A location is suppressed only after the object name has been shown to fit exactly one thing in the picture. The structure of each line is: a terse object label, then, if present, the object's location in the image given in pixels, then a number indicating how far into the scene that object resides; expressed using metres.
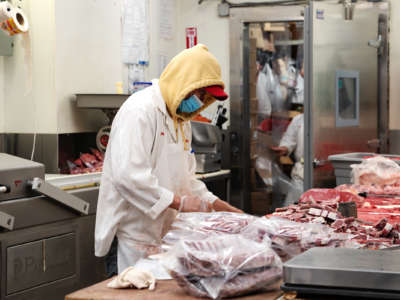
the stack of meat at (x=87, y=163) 4.34
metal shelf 4.27
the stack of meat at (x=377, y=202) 2.77
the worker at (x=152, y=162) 2.66
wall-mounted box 4.11
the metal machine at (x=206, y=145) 5.02
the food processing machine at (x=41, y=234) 3.30
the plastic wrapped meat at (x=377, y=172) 3.61
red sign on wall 6.04
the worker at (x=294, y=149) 6.52
